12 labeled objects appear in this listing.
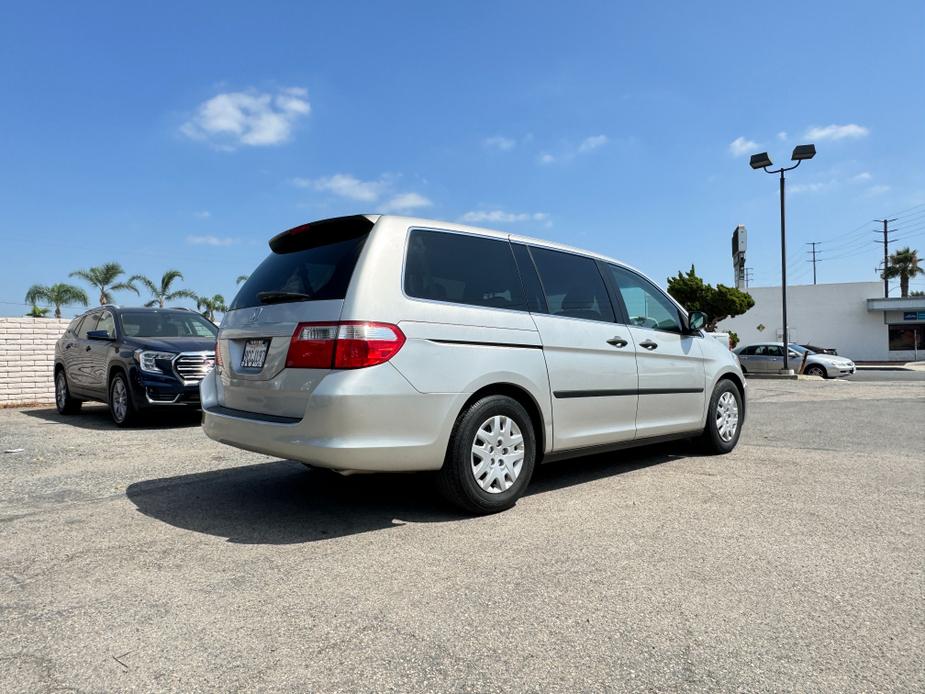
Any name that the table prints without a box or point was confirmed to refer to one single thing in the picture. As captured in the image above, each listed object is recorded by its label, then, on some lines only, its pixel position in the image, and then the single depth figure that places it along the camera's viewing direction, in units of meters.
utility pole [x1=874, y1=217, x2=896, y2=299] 61.52
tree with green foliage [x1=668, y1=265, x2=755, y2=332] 41.28
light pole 22.95
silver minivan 3.49
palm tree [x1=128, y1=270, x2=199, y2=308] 36.85
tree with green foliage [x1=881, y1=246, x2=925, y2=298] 58.97
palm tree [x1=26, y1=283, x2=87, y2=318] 34.31
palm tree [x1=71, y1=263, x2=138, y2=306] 34.50
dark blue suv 8.08
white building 46.44
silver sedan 24.64
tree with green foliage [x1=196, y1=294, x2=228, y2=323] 41.43
